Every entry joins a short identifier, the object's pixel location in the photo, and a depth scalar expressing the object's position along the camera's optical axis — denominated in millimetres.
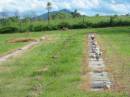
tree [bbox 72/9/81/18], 71590
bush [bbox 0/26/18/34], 47551
